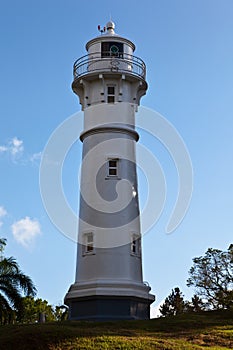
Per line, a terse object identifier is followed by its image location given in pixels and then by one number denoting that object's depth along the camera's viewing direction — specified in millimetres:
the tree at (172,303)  47397
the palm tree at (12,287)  27516
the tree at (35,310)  57291
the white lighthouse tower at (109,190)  24750
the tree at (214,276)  34938
